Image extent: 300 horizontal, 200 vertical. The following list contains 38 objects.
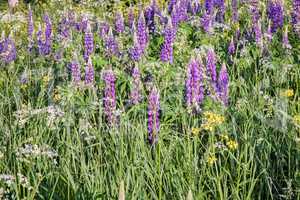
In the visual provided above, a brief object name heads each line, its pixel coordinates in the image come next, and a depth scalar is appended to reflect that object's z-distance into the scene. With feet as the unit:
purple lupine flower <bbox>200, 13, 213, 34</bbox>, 21.78
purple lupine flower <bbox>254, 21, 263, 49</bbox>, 20.55
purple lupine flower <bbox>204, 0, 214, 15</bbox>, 23.79
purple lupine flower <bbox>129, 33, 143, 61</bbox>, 19.05
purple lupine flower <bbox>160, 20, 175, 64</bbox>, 18.95
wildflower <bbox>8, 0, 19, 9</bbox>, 38.17
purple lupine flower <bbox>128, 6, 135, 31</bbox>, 25.12
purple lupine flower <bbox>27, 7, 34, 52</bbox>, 24.45
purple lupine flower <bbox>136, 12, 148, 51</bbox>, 19.60
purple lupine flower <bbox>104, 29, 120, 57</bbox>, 20.23
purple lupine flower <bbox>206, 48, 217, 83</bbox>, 17.88
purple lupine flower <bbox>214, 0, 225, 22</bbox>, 24.92
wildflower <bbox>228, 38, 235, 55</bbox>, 21.09
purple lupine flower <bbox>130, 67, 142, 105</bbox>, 16.70
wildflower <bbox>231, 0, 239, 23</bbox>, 24.68
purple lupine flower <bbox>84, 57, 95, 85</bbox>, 18.03
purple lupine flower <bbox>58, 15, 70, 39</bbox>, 23.58
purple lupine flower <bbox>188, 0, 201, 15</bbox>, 25.59
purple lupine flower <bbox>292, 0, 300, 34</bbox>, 21.62
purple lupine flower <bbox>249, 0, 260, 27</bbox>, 23.09
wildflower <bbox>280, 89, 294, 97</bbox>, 15.86
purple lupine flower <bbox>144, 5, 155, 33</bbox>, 23.97
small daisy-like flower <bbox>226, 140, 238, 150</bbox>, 13.33
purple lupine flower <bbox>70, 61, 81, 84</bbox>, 18.15
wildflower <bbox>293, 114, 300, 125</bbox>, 13.56
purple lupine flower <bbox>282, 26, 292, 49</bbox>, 19.84
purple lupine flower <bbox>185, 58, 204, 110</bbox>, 15.72
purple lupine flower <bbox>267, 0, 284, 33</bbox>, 22.61
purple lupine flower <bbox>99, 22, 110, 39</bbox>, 21.99
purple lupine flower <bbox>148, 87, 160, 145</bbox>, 14.51
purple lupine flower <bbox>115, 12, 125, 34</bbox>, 22.81
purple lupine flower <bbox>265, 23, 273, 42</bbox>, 20.85
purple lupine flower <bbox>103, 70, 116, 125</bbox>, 15.79
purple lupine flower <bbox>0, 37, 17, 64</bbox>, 23.03
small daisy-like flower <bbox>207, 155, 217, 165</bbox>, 12.72
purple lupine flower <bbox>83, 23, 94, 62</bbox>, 20.26
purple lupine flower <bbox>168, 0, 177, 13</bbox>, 25.59
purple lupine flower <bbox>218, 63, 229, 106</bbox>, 17.12
